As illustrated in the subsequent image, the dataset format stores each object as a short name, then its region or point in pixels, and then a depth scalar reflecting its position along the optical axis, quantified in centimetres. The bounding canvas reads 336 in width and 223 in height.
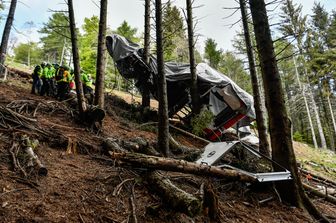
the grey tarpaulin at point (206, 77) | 1026
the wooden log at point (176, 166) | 401
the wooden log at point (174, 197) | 337
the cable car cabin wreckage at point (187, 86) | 1034
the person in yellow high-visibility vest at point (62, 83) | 1114
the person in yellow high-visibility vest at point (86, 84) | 1232
